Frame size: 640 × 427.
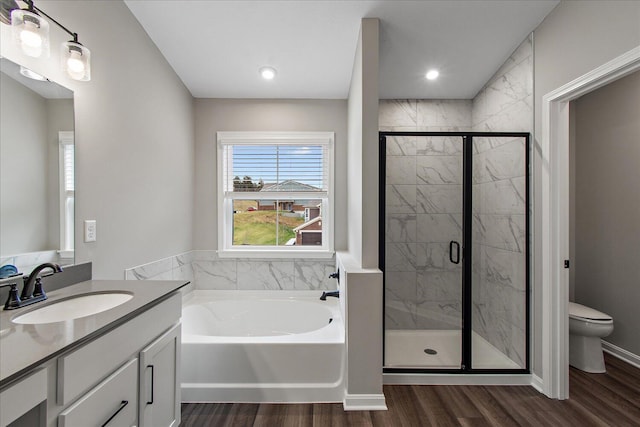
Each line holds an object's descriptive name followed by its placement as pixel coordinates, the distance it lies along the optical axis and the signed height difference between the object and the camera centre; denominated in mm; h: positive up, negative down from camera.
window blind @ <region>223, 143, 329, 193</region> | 3168 +515
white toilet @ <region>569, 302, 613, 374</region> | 2307 -954
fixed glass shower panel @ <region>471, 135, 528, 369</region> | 2258 -279
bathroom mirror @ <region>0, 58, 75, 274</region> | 1180 +197
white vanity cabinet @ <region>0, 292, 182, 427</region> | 750 -519
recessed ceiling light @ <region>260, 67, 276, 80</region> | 2570 +1255
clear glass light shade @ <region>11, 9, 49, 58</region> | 1142 +719
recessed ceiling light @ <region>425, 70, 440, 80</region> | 2662 +1286
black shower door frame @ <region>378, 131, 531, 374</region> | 2199 -191
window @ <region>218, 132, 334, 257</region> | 3102 +260
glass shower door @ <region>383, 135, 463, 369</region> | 2350 -290
